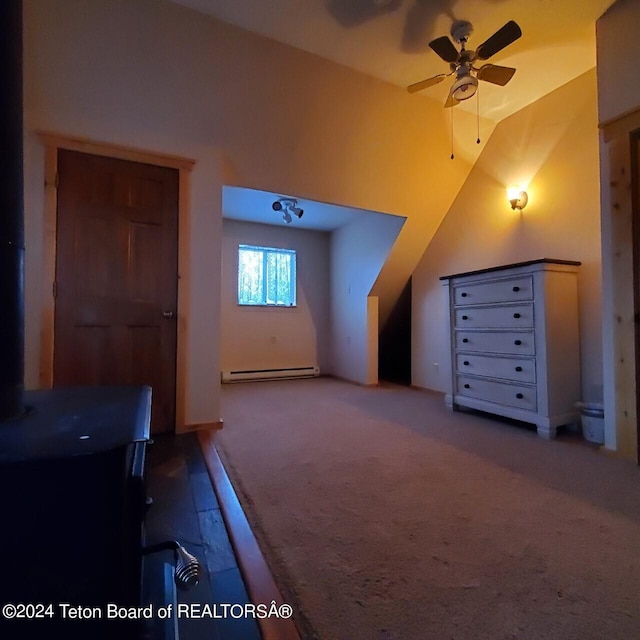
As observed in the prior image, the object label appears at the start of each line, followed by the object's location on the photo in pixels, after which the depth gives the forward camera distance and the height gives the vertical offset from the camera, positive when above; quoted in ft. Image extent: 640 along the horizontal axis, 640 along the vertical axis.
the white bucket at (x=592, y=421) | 7.29 -2.11
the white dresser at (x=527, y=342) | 7.75 -0.42
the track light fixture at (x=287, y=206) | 12.89 +4.74
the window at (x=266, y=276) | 15.89 +2.50
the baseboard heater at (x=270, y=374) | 15.26 -2.21
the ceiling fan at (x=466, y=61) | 6.40 +5.35
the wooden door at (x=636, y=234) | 6.39 +1.74
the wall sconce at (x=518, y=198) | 10.01 +3.81
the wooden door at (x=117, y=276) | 7.09 +1.16
